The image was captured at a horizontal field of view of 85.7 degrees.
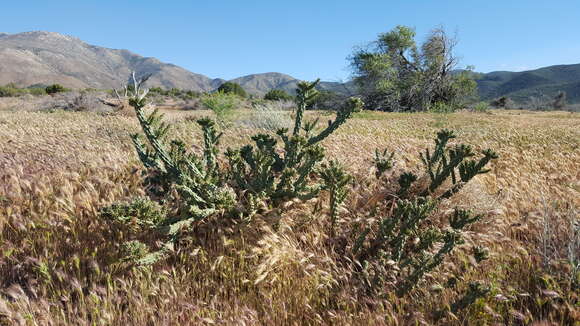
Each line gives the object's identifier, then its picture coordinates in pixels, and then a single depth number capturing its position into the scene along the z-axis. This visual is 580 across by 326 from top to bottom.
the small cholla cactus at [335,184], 2.34
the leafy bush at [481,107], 29.70
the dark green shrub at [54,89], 45.66
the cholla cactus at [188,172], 2.33
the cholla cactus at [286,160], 2.62
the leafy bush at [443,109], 16.15
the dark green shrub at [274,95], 51.97
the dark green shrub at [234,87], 65.38
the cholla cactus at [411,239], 2.06
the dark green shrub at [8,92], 45.88
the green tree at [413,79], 31.16
